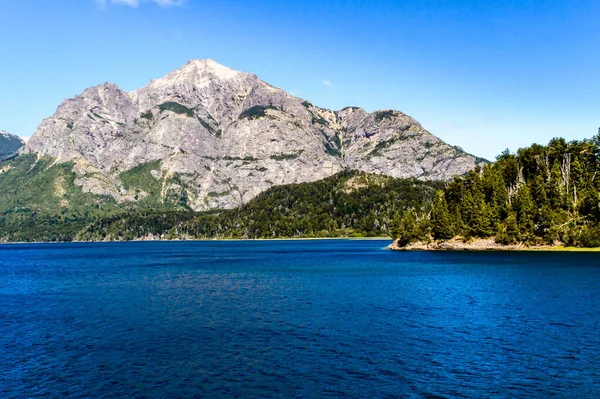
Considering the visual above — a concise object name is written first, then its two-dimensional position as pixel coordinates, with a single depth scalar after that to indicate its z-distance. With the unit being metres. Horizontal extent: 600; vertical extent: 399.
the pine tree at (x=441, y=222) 188.25
